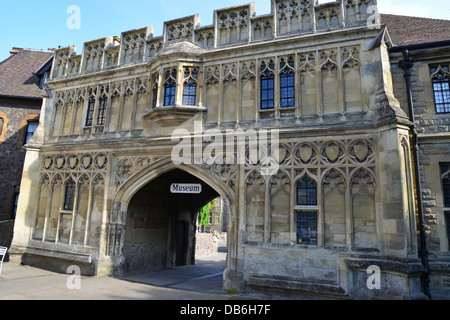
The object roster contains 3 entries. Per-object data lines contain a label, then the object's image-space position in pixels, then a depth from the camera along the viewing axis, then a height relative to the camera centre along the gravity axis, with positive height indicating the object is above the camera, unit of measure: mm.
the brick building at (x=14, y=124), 17016 +5142
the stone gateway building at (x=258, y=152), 8203 +2251
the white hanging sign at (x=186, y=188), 10914 +1197
